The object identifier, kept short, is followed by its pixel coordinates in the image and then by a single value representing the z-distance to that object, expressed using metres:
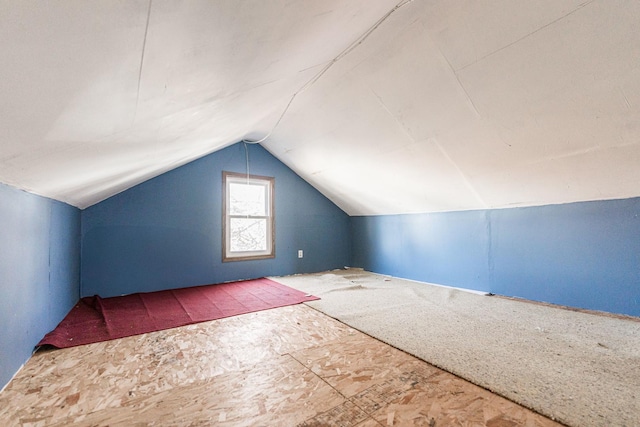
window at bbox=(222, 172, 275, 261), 4.29
